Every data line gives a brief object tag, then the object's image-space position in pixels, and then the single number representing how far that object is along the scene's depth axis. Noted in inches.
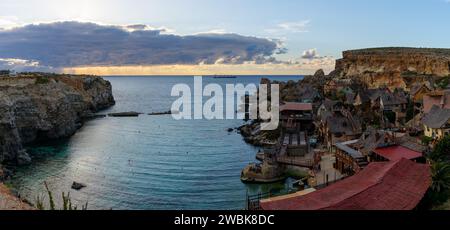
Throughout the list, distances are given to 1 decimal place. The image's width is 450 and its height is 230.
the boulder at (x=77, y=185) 1916.1
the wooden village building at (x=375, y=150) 1542.8
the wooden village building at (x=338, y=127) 2304.4
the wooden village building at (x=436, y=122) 1663.4
